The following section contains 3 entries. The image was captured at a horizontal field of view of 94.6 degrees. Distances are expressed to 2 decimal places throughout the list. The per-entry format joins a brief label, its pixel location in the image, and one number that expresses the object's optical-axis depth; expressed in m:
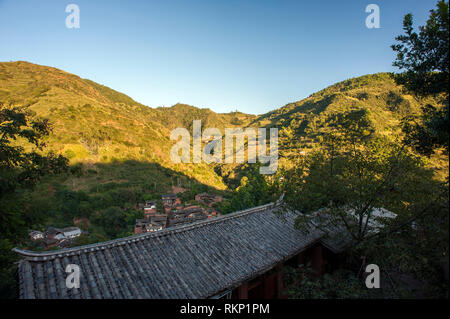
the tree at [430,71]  4.19
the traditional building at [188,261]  5.39
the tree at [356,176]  6.99
